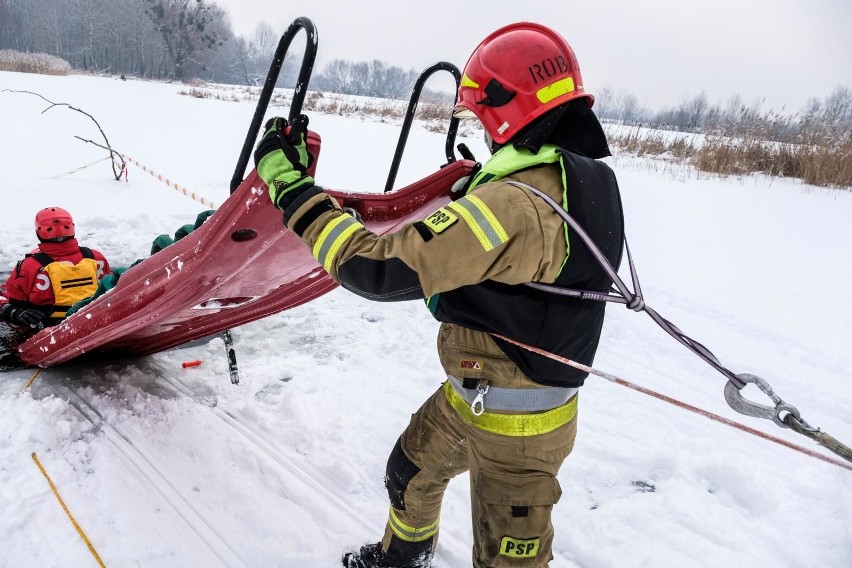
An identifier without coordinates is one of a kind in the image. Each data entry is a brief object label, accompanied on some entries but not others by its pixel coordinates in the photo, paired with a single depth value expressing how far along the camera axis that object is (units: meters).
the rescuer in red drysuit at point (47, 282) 3.88
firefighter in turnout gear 1.34
